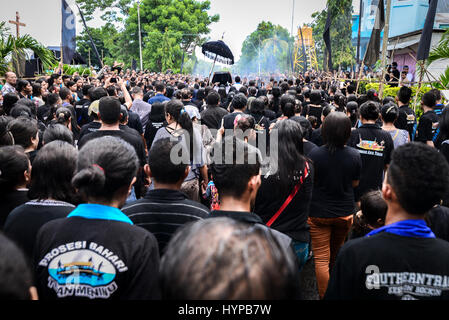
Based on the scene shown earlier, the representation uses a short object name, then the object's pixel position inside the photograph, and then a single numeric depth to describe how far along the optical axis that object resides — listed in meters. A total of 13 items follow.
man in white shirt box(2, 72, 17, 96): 8.26
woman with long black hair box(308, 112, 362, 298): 3.77
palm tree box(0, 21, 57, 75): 10.52
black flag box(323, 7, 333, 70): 14.64
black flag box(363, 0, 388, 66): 11.14
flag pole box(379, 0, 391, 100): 9.80
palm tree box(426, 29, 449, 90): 9.20
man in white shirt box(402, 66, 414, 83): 21.40
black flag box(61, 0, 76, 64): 12.87
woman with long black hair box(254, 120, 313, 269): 3.23
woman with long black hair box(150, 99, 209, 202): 4.44
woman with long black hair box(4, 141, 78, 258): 2.28
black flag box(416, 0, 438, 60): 8.60
